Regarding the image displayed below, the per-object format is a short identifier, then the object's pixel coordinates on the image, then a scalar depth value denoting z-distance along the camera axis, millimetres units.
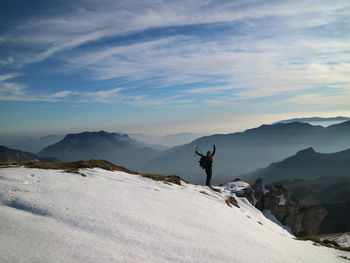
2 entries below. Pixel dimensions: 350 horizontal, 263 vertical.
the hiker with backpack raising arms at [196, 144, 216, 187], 29691
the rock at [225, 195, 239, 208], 24594
